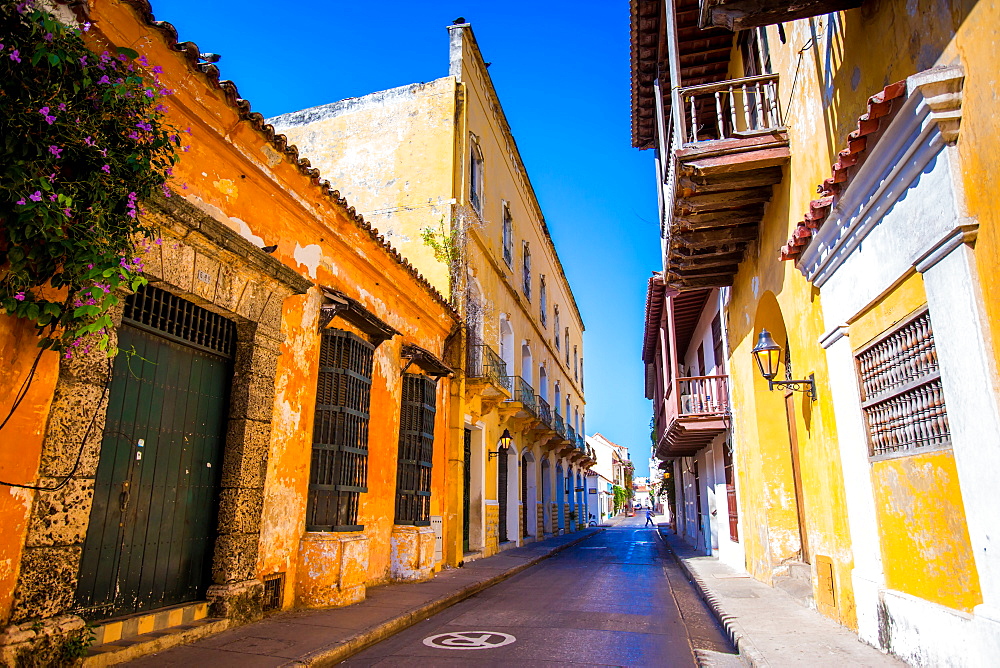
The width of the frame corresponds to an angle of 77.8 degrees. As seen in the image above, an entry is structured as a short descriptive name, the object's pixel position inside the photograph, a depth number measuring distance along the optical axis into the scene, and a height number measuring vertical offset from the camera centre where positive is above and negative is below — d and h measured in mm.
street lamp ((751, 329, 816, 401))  6352 +1422
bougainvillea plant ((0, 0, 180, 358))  3527 +1883
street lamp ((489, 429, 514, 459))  15297 +1072
